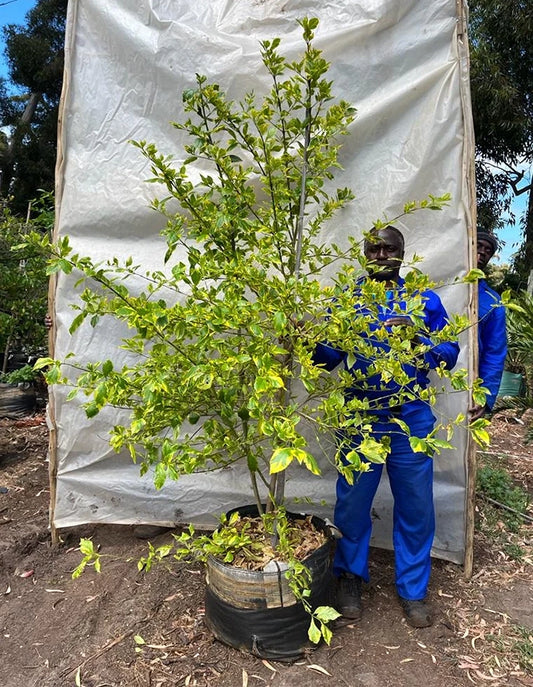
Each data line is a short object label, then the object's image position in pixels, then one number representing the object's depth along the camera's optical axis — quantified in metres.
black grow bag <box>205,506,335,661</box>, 2.02
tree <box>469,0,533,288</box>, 9.55
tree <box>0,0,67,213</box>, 14.75
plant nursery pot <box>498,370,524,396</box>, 6.66
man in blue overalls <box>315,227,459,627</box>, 2.24
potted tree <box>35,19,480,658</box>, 1.64
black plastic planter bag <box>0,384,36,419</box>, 5.48
